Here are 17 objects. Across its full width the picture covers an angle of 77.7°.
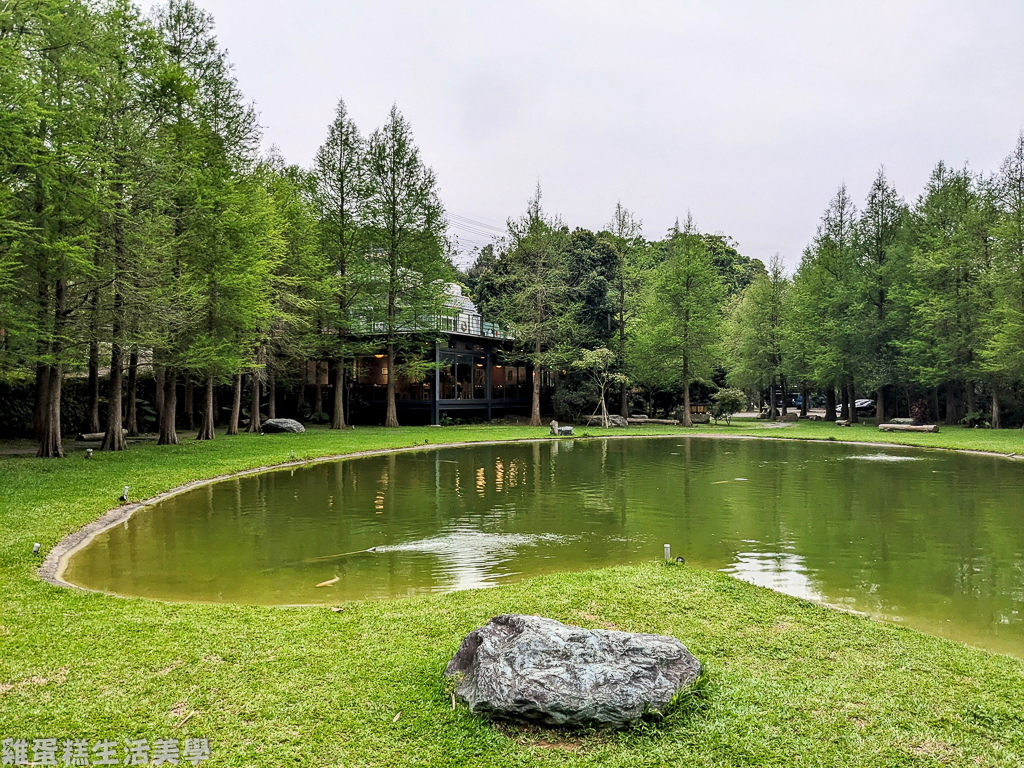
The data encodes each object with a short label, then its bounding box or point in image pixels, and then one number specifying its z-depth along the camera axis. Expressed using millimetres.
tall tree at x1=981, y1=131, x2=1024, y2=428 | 24500
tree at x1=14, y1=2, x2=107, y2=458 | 12734
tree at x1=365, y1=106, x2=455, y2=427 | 29016
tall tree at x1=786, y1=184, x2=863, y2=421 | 32344
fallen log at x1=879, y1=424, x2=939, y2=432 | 25359
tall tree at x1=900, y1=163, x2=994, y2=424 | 27766
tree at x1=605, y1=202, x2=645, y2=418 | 33219
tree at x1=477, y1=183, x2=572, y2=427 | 31719
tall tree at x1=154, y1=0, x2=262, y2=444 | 17172
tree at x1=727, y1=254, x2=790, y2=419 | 37688
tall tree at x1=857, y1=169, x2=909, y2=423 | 30875
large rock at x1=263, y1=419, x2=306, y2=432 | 24562
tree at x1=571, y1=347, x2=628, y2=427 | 29781
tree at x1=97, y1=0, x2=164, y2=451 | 14992
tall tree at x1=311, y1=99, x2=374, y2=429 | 28453
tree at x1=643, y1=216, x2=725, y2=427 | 31672
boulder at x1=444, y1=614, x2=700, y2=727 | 3396
